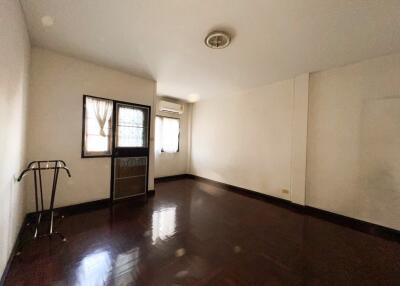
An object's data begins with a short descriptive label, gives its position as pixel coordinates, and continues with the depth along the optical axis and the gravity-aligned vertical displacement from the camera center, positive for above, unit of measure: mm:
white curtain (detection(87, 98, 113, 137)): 3199 +572
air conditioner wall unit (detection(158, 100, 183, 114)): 5109 +1101
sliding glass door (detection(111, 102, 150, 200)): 3471 -210
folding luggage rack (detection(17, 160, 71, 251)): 2166 -969
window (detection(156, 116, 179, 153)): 5367 +243
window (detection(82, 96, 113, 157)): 3121 +247
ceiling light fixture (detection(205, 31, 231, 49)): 2158 +1401
